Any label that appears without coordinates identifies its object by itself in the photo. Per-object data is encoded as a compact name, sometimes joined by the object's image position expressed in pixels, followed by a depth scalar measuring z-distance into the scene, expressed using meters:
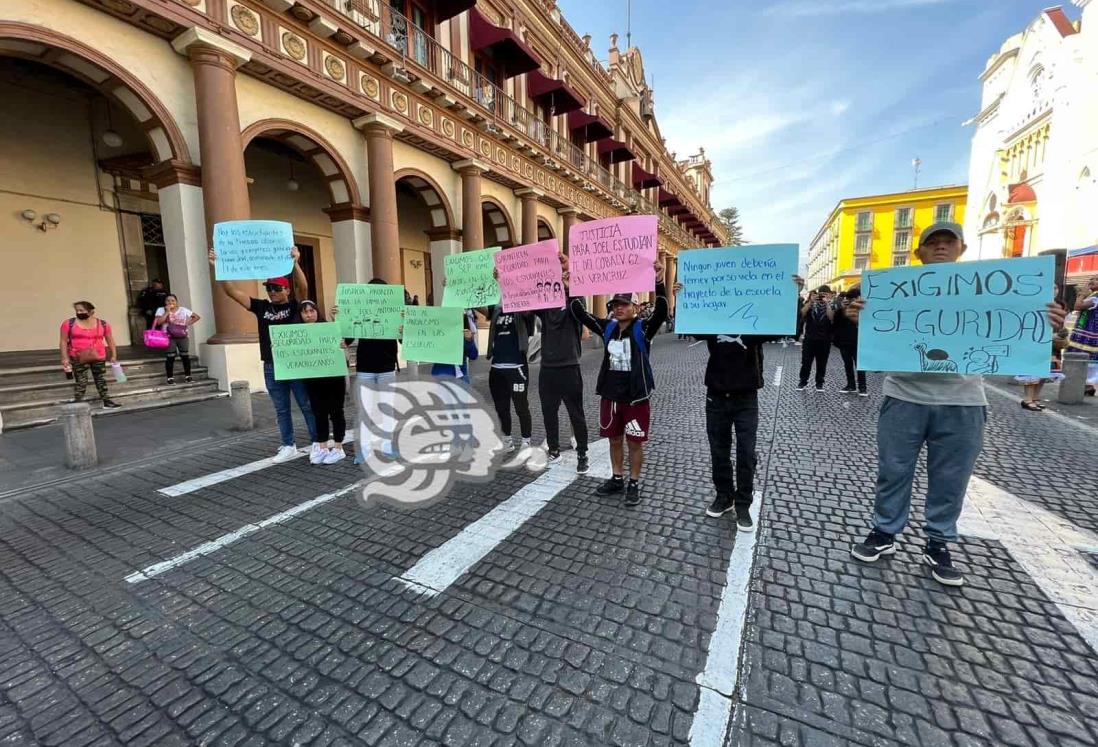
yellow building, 61.69
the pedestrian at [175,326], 8.14
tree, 72.40
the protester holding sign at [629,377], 3.76
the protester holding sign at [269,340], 5.00
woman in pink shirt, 6.82
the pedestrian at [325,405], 5.06
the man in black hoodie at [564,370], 4.72
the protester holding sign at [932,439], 2.64
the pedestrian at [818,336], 8.70
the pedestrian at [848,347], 8.35
